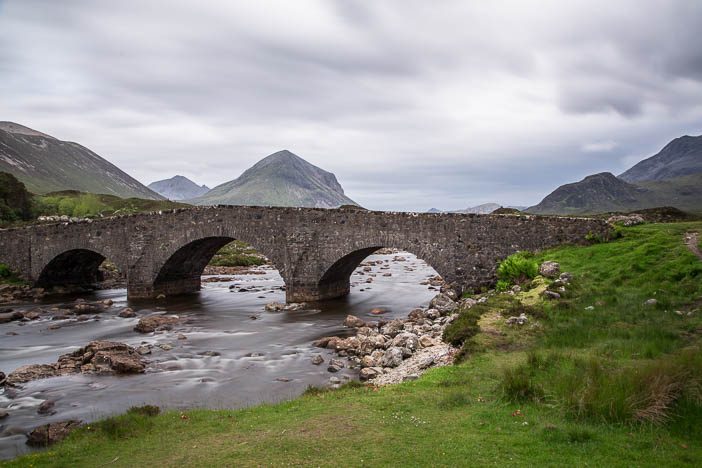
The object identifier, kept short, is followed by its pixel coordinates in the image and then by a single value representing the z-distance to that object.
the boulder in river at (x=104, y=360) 16.14
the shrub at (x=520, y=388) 8.76
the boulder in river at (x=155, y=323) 22.79
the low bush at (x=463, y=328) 13.86
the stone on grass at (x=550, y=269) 17.74
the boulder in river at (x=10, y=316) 25.84
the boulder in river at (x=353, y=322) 21.91
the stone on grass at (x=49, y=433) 10.45
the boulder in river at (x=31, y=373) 15.49
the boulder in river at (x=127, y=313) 26.47
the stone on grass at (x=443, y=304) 22.01
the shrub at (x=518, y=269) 19.44
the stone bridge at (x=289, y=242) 23.20
